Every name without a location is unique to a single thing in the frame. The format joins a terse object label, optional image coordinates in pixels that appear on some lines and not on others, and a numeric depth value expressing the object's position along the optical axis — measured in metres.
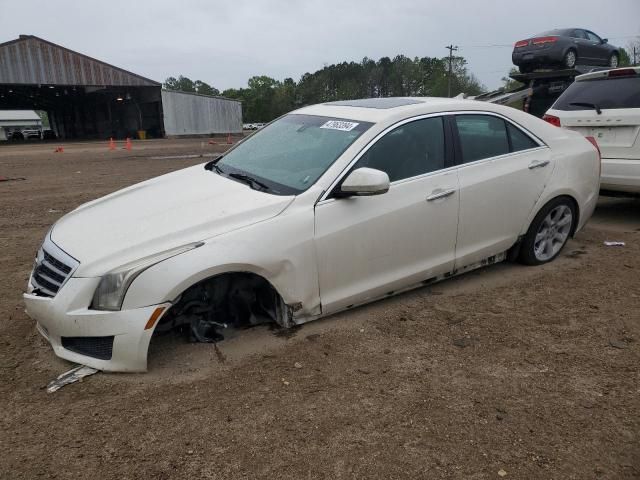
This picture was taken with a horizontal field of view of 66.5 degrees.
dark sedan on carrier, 12.08
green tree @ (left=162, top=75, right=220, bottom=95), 133.00
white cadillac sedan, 2.82
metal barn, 35.62
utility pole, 69.25
